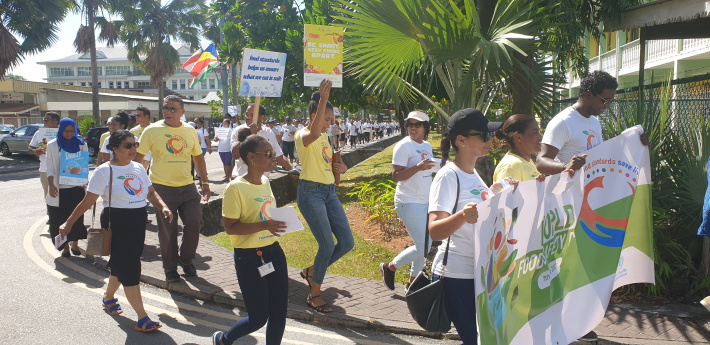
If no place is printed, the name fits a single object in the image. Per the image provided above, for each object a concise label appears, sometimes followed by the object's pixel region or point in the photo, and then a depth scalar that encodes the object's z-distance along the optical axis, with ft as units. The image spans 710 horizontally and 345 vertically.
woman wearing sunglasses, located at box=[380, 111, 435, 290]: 17.85
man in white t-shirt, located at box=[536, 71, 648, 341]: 14.96
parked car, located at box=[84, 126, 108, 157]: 85.05
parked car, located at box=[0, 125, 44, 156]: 87.19
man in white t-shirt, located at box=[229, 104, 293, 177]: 23.00
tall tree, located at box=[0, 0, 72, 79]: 83.71
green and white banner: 10.33
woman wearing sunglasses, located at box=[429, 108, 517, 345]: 10.43
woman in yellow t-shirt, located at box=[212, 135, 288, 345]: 12.71
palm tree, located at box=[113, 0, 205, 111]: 120.16
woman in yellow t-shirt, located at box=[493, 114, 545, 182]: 13.29
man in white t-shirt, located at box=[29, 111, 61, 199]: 27.02
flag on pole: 69.92
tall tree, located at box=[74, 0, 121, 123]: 103.14
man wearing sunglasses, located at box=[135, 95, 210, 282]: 20.39
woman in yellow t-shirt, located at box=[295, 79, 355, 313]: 17.49
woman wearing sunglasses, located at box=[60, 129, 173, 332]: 16.08
